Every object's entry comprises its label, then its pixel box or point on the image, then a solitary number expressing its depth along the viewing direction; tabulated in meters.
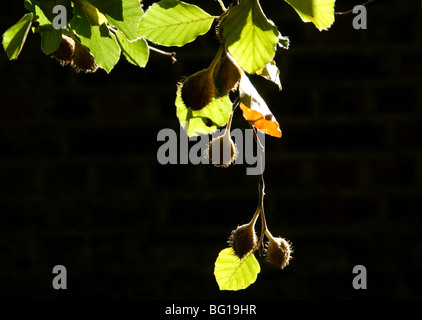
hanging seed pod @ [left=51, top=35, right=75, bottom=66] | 1.03
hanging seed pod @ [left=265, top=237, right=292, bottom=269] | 1.04
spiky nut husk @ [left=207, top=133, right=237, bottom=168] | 1.01
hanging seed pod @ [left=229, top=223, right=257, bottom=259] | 1.02
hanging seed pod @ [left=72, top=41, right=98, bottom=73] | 1.04
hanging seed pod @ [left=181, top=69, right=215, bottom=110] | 0.93
